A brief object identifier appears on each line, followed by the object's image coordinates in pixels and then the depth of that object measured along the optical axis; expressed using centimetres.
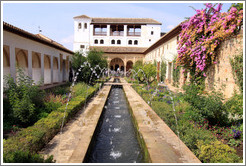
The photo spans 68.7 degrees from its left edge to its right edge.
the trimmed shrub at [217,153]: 322
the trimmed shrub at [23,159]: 248
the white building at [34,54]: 816
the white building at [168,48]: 1393
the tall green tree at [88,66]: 1350
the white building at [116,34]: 3522
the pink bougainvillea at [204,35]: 728
